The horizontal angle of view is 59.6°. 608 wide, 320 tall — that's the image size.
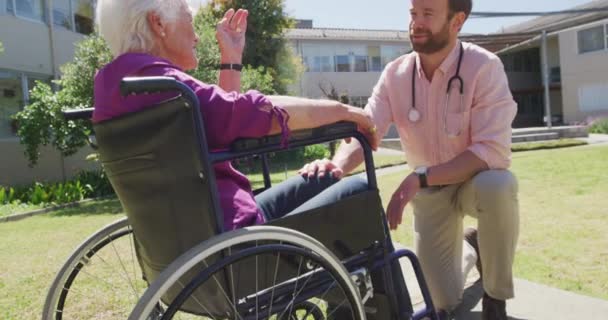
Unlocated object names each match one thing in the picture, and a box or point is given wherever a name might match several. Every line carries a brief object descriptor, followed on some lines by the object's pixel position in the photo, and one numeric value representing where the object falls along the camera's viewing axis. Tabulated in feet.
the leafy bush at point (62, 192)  30.50
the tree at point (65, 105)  32.19
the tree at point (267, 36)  62.08
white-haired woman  4.60
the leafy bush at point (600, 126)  65.77
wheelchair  4.22
